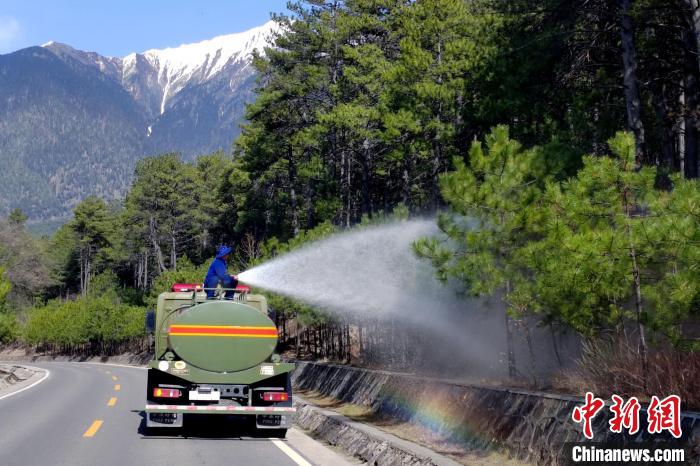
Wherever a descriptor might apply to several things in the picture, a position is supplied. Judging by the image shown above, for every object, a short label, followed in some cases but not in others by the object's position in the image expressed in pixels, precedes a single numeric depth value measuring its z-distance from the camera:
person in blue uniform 13.59
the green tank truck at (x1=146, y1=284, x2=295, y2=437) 12.47
